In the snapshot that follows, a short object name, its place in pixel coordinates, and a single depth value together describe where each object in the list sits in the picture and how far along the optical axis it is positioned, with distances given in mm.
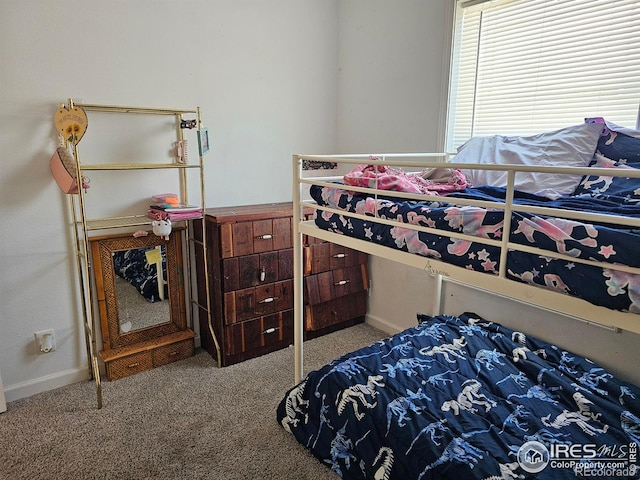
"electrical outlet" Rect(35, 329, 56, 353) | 2266
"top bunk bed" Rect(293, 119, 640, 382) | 1037
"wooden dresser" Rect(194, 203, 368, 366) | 2486
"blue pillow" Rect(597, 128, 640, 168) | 1721
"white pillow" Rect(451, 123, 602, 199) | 1783
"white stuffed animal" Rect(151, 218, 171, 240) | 2279
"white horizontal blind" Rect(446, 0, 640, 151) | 1884
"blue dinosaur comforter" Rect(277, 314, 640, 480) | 1373
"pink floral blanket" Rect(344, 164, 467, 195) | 1723
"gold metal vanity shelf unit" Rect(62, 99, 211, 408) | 2240
